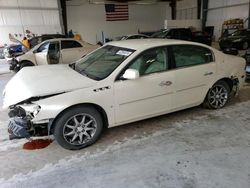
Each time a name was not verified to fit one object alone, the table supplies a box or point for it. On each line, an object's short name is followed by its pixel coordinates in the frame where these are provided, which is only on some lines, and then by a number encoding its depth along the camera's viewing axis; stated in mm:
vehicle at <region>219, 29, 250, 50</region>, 13024
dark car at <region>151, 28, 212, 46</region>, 14273
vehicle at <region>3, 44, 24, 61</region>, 10098
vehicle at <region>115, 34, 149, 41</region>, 12762
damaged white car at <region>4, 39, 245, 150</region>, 2867
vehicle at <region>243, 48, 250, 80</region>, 5875
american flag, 21695
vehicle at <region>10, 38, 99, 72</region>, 8352
